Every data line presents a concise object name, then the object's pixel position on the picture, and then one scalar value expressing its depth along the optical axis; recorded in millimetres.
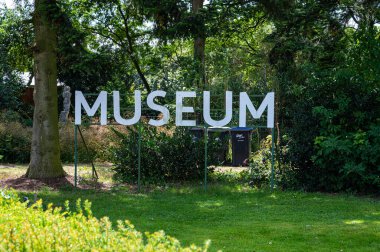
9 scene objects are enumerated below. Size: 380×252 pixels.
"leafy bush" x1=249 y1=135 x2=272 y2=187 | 14539
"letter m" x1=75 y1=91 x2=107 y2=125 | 14016
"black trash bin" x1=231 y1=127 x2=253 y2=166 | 19547
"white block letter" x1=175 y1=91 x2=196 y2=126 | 13734
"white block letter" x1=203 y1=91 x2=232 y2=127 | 13570
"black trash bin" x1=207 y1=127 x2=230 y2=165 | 15367
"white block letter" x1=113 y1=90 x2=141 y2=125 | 13836
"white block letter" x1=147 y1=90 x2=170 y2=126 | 13945
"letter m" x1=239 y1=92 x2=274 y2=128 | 13461
